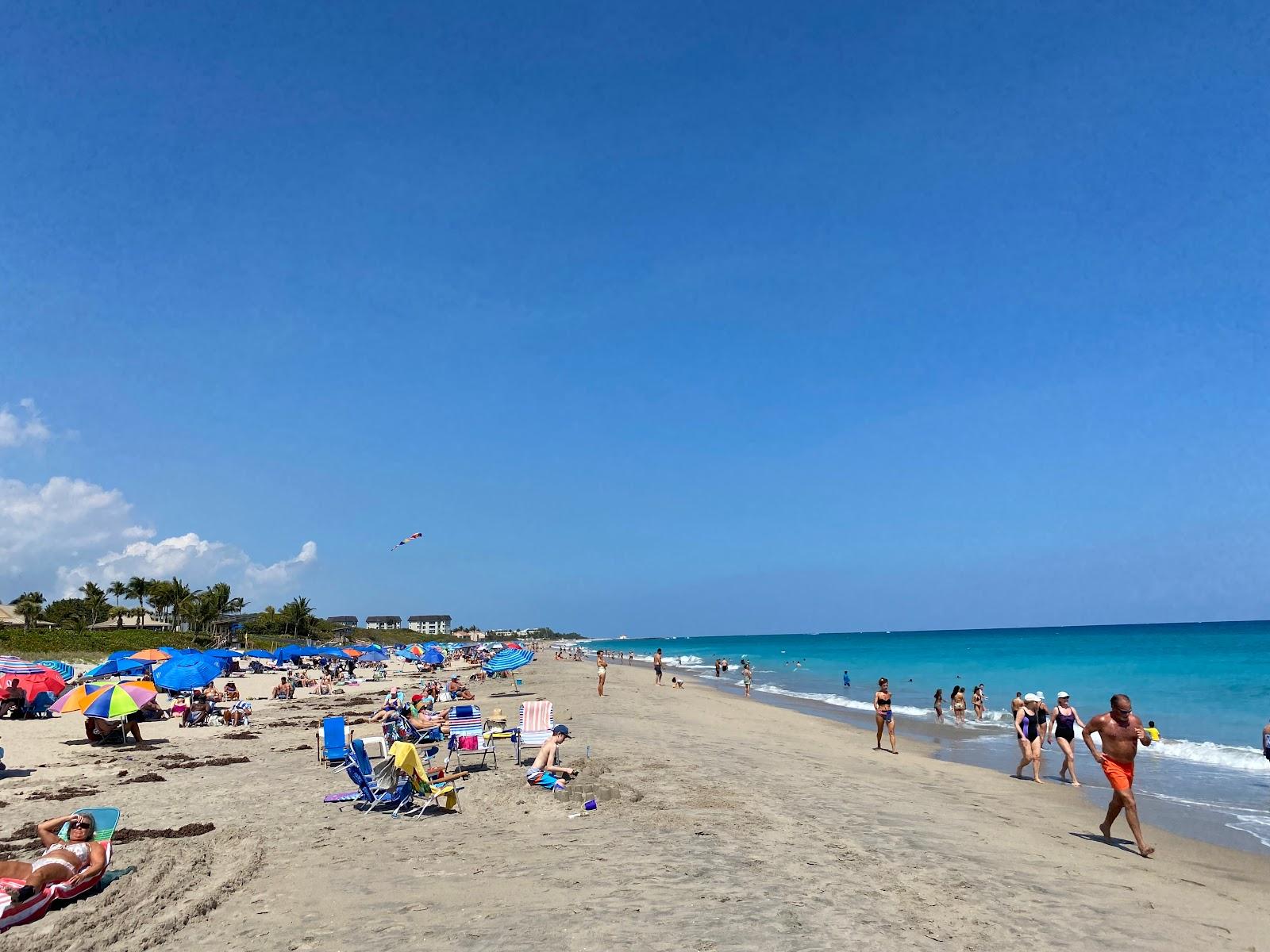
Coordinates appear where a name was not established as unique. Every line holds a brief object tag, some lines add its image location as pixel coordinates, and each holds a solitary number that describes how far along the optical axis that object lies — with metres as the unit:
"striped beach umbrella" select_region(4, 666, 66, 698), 18.56
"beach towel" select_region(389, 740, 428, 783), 8.82
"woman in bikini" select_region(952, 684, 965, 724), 22.63
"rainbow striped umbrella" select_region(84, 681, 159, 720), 13.62
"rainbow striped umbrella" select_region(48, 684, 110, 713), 14.11
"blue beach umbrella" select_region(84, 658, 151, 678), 21.86
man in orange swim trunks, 7.70
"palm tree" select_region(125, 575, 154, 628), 80.31
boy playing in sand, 10.11
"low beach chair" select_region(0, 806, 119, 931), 5.43
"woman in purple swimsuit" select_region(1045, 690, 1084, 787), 11.83
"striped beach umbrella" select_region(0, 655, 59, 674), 18.67
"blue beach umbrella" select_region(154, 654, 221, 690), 17.22
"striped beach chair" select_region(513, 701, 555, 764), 11.82
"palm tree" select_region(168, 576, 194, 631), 77.00
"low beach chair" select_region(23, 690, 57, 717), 18.94
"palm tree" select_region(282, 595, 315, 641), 83.56
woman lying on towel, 5.68
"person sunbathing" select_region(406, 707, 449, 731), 13.27
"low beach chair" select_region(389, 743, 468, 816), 8.83
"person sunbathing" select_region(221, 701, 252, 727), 18.53
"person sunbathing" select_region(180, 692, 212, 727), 18.16
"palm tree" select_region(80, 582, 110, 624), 83.31
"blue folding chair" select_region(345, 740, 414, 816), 8.90
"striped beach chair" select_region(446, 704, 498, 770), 11.70
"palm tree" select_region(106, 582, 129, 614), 84.88
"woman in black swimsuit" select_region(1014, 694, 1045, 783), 12.61
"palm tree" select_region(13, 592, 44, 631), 76.68
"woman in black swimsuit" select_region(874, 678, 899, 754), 15.18
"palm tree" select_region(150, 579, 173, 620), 76.94
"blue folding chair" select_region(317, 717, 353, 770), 12.30
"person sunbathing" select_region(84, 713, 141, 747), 14.64
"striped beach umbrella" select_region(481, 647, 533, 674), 25.38
